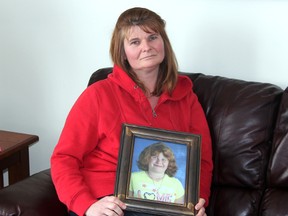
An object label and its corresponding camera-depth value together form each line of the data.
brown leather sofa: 1.73
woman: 1.63
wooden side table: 2.03
